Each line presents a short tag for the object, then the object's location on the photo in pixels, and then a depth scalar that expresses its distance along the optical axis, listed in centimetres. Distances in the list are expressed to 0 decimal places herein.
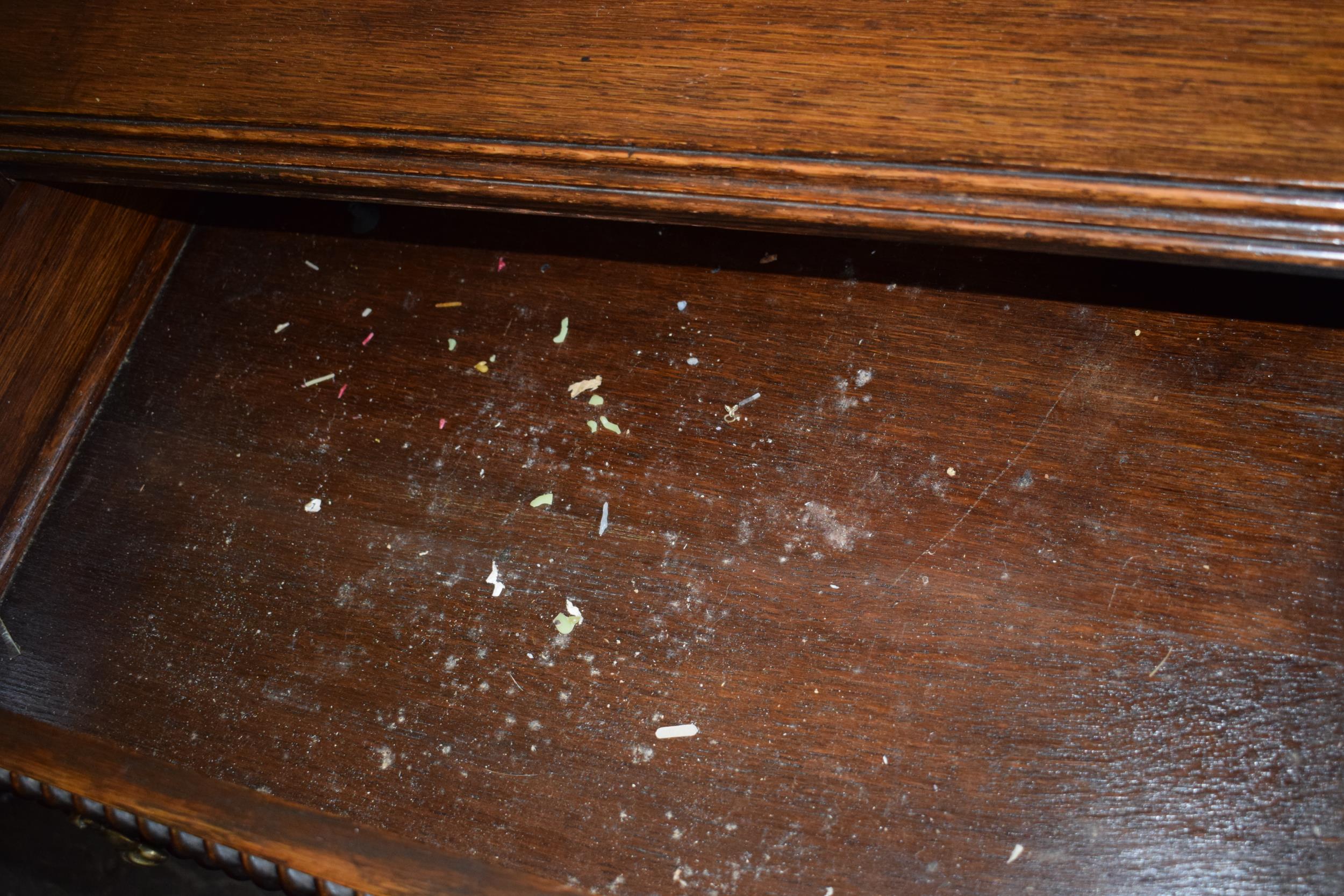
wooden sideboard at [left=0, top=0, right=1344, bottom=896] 32
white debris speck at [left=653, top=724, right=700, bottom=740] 37
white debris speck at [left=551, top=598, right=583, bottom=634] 39
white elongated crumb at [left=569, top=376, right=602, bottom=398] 42
